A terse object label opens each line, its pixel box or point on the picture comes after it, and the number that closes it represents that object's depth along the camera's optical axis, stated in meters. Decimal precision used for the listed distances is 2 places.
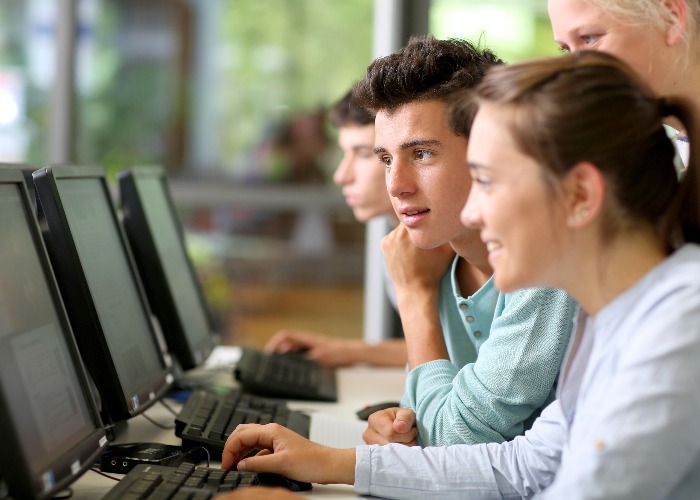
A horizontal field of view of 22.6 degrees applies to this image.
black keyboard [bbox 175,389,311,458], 2.20
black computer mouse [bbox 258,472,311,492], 2.04
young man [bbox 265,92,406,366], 2.95
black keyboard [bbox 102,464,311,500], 1.94
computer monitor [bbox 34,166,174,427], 2.11
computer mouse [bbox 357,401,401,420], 2.42
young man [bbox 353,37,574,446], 2.12
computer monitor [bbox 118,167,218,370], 2.52
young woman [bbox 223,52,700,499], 1.80
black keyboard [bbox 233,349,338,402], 2.62
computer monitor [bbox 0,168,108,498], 1.83
